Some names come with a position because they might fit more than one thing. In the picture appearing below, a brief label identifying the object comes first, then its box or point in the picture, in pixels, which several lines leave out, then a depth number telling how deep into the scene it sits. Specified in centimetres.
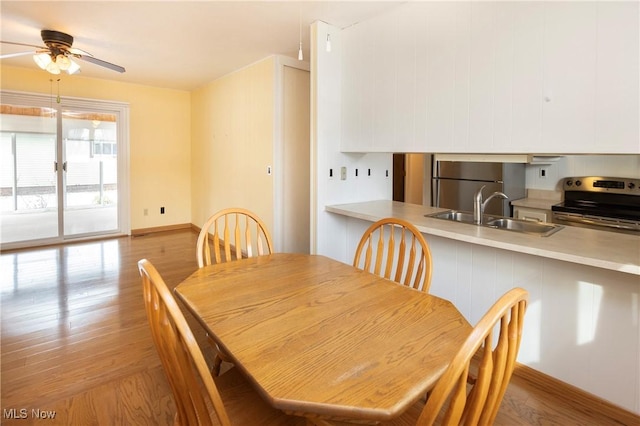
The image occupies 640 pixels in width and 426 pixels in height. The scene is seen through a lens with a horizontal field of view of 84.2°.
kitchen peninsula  166
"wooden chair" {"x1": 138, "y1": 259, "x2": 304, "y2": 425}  87
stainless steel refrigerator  342
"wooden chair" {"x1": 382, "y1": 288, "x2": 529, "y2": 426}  74
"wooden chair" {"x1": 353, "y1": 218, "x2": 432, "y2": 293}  160
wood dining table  82
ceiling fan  305
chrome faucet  243
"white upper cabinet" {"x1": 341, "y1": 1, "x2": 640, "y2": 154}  165
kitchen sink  218
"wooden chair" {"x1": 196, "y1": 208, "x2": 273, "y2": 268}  182
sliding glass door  466
